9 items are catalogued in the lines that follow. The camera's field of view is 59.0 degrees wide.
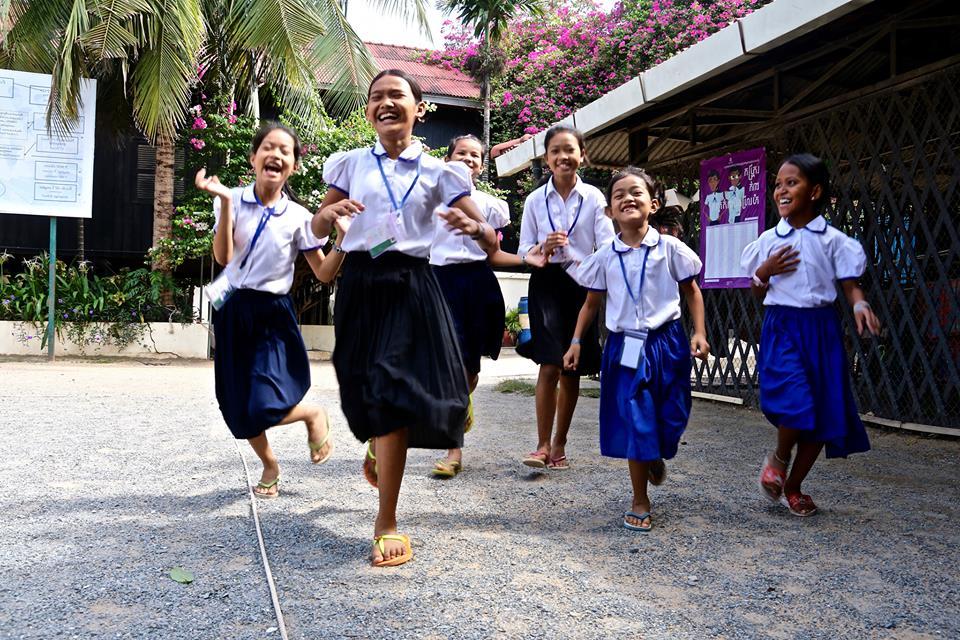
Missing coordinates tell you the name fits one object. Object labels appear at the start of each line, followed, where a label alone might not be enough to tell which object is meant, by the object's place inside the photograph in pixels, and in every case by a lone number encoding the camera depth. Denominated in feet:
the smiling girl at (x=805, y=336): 12.14
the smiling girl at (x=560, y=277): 15.05
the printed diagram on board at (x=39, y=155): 38.83
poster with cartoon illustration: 25.08
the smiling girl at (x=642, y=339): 11.80
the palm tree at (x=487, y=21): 63.26
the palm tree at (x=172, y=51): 38.01
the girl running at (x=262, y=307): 12.27
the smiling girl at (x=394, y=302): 9.89
